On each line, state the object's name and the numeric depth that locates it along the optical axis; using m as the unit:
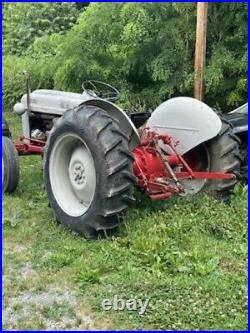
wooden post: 6.58
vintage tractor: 3.91
